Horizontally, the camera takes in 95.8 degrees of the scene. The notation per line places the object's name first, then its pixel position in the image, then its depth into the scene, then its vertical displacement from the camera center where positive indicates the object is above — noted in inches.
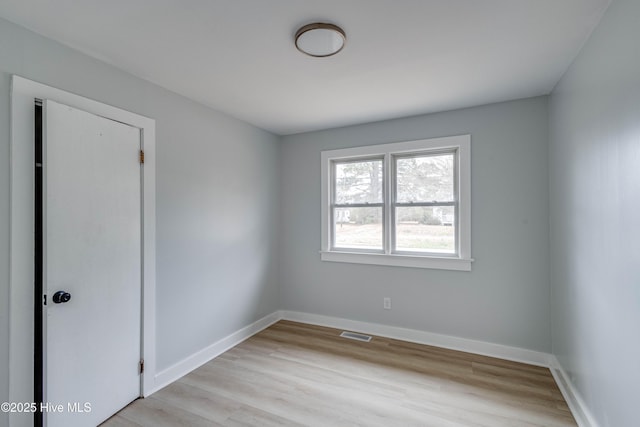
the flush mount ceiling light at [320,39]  67.8 +43.2
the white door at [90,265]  69.8 -13.6
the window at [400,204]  125.1 +4.0
